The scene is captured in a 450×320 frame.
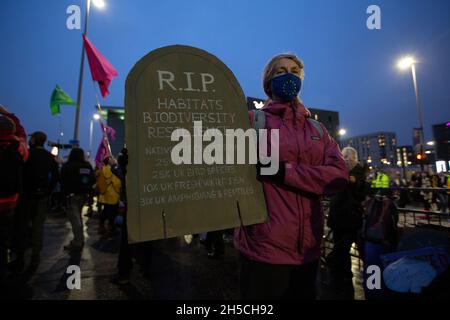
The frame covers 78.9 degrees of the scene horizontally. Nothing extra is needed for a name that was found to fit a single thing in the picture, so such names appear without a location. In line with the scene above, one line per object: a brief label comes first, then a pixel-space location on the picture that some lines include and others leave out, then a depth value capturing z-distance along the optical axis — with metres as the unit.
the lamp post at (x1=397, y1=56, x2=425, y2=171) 20.03
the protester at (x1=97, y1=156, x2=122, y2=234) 7.32
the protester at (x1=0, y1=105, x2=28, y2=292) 3.46
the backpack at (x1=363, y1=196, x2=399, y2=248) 3.49
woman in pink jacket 1.64
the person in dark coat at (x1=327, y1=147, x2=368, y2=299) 4.11
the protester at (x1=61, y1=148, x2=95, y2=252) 5.99
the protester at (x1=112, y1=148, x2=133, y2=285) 3.97
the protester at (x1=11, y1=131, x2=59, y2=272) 4.44
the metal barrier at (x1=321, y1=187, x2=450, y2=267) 3.20
